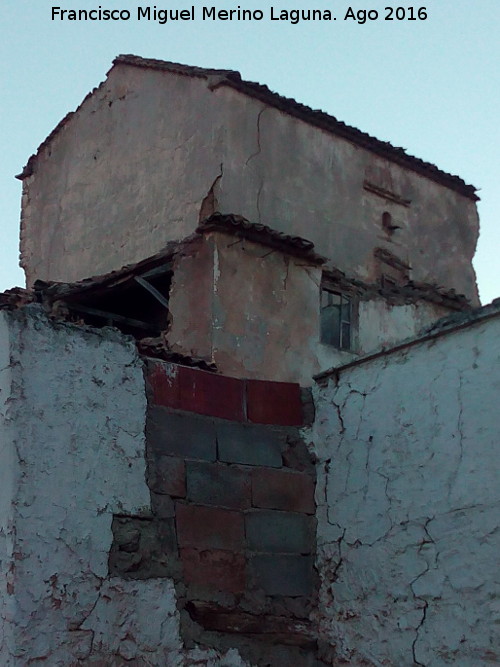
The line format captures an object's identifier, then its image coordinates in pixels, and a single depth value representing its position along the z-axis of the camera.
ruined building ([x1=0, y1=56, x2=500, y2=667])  5.10
